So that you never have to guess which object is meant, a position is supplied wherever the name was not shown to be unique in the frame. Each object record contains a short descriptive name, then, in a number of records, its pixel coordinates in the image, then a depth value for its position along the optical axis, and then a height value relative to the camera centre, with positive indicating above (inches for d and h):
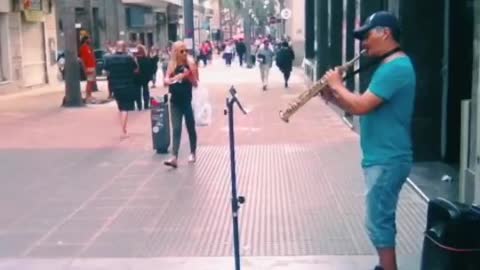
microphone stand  215.0 -41.8
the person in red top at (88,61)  902.0 -42.8
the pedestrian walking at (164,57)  1130.4 -56.7
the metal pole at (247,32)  1872.5 -33.1
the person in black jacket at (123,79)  550.6 -40.6
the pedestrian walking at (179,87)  423.2 -33.7
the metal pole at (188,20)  778.2 +0.2
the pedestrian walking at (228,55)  1987.0 -84.9
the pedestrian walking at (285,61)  1089.4 -55.8
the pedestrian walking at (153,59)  862.8 -41.1
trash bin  474.3 -59.0
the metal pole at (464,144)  273.6 -43.1
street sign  1708.9 +10.6
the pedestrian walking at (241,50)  1903.2 -70.4
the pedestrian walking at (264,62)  1060.5 -56.6
